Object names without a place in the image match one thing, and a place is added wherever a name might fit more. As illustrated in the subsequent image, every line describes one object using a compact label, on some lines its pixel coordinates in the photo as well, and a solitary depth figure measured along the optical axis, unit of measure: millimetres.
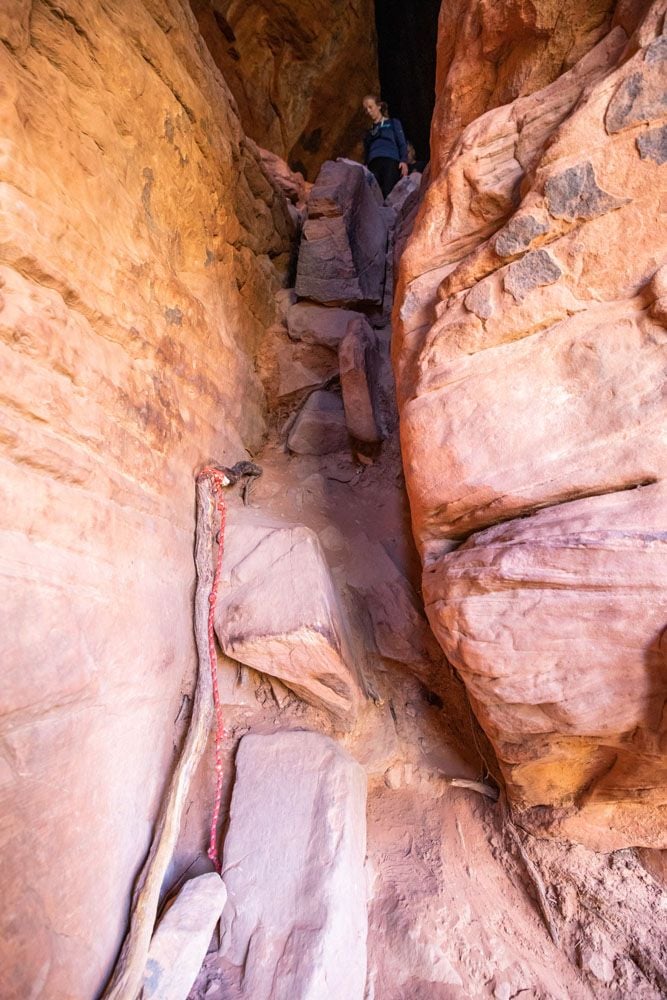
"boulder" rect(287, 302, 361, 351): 5281
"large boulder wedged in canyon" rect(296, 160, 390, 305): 5621
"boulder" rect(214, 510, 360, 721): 2693
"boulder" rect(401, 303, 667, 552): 1911
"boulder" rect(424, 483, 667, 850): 1752
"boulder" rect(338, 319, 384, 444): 4352
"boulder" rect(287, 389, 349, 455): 4691
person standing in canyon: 8781
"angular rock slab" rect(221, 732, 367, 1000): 1957
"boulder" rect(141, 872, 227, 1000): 1808
